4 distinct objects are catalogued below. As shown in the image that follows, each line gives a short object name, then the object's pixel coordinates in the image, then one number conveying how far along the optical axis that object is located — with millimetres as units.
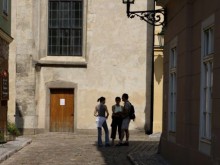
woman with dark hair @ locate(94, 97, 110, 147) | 21203
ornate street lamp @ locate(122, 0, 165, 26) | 16308
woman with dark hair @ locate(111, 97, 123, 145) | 21312
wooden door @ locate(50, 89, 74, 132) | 28766
